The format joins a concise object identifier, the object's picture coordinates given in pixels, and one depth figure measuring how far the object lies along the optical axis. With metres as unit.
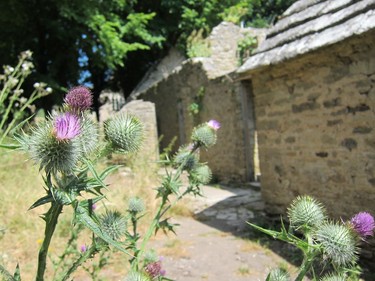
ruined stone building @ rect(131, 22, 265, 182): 10.11
